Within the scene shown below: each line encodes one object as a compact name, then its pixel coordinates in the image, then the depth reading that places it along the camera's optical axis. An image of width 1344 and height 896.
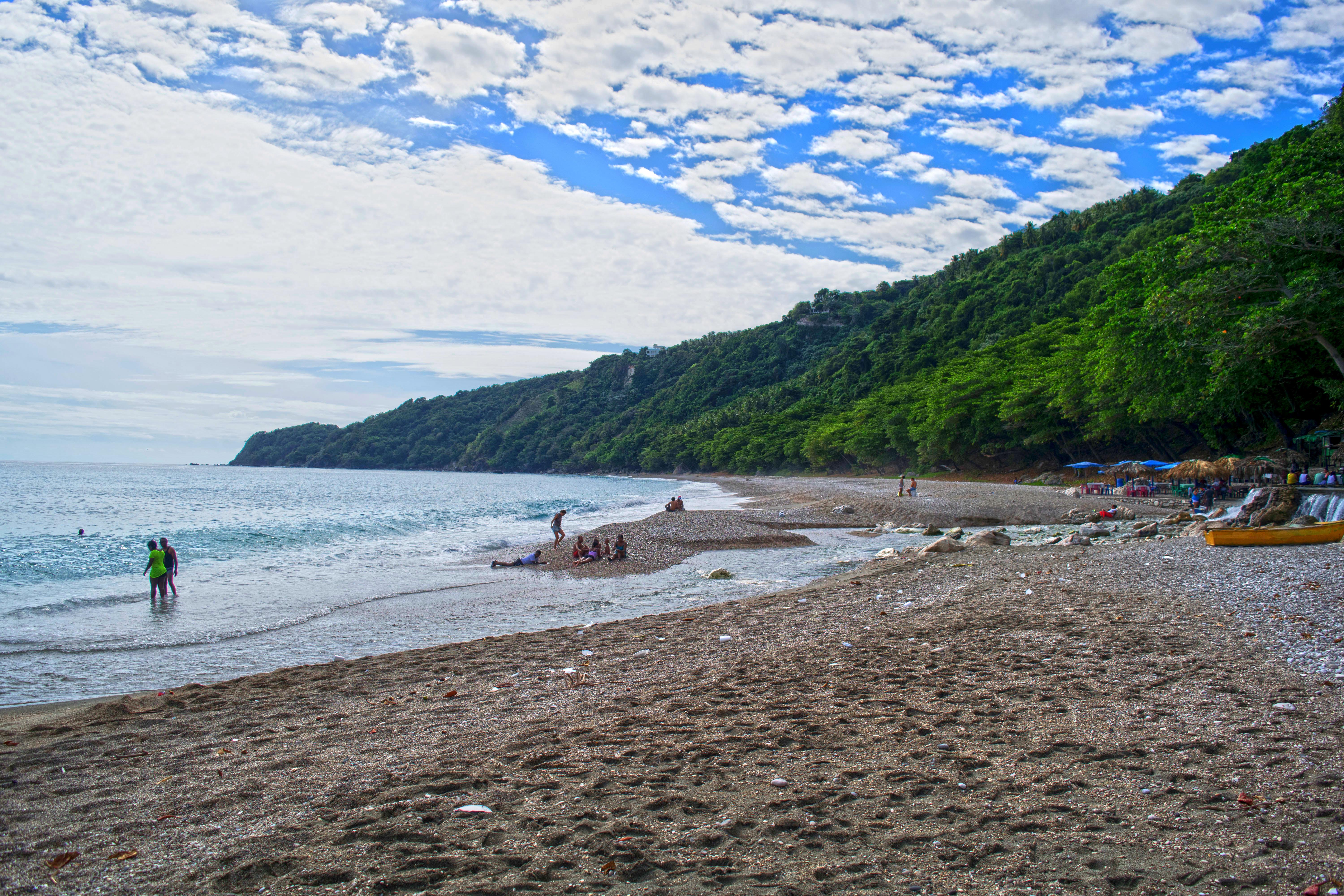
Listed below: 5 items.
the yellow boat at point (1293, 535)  14.59
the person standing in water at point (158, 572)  15.16
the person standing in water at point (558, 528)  23.83
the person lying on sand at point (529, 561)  20.00
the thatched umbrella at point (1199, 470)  31.39
